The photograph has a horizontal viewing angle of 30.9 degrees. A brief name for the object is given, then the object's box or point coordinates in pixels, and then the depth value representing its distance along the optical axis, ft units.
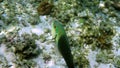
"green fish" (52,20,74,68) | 11.19
